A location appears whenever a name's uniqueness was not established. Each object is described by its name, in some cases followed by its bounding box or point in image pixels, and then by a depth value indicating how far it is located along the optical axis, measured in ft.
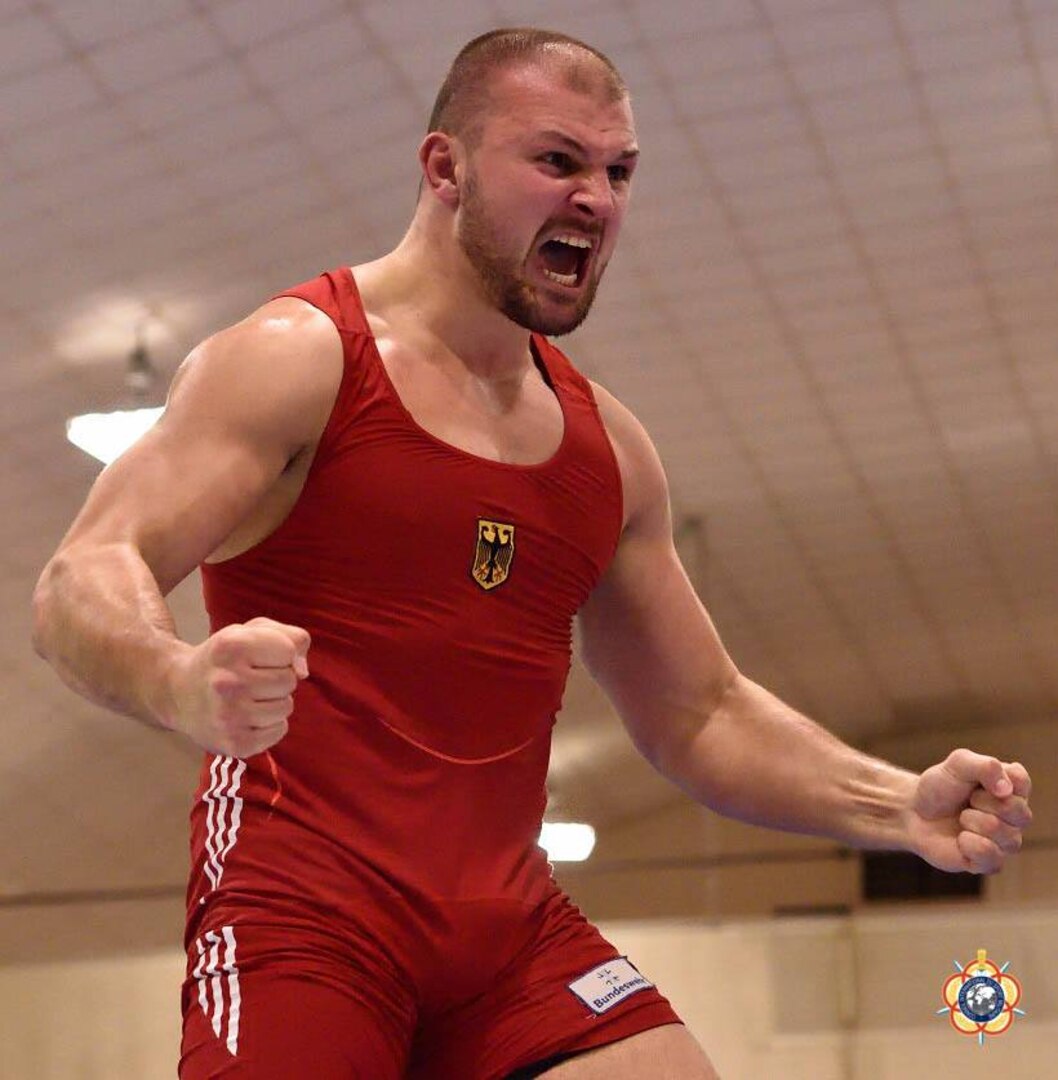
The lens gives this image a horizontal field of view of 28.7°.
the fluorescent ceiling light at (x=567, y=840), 52.60
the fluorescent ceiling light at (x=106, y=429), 30.86
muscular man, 7.55
